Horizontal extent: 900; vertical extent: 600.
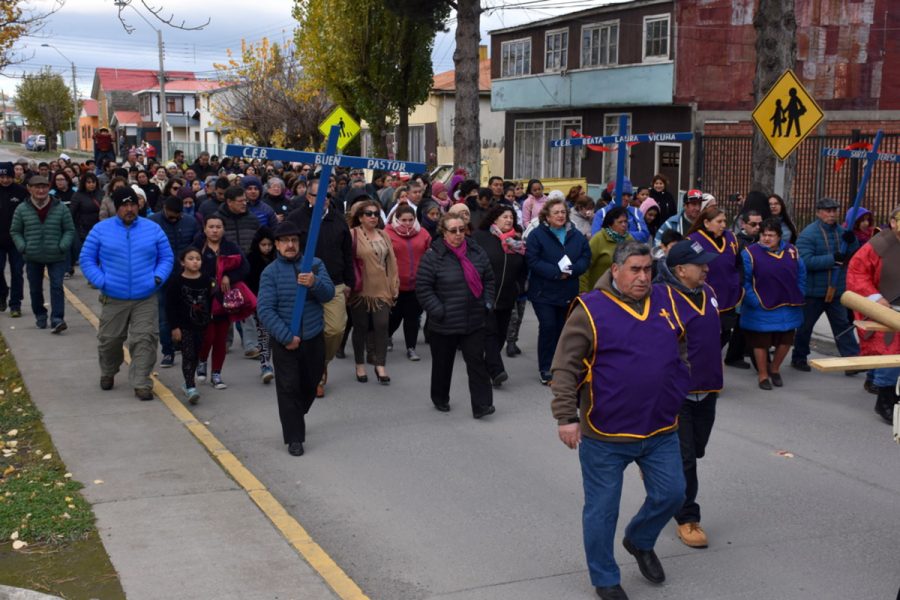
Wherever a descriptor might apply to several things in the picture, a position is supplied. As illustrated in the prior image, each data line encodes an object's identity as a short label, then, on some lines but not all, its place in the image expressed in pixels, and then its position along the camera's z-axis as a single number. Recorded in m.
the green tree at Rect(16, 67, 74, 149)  88.44
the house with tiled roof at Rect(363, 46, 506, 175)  41.44
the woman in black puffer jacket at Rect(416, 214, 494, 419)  9.16
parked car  78.44
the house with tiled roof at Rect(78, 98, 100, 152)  105.88
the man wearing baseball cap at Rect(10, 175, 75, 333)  12.68
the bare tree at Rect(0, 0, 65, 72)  18.64
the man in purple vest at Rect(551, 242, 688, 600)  5.26
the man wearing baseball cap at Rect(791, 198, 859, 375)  10.94
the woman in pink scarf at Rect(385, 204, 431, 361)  11.21
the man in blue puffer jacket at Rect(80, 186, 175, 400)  9.55
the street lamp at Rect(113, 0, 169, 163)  44.50
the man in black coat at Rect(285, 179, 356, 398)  10.16
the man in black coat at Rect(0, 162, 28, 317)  13.70
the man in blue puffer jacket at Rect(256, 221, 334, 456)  8.12
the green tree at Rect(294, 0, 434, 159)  32.53
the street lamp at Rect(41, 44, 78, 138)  82.69
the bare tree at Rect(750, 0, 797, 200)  15.56
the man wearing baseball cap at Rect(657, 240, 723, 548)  5.99
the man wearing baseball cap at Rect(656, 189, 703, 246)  12.65
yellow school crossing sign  12.54
